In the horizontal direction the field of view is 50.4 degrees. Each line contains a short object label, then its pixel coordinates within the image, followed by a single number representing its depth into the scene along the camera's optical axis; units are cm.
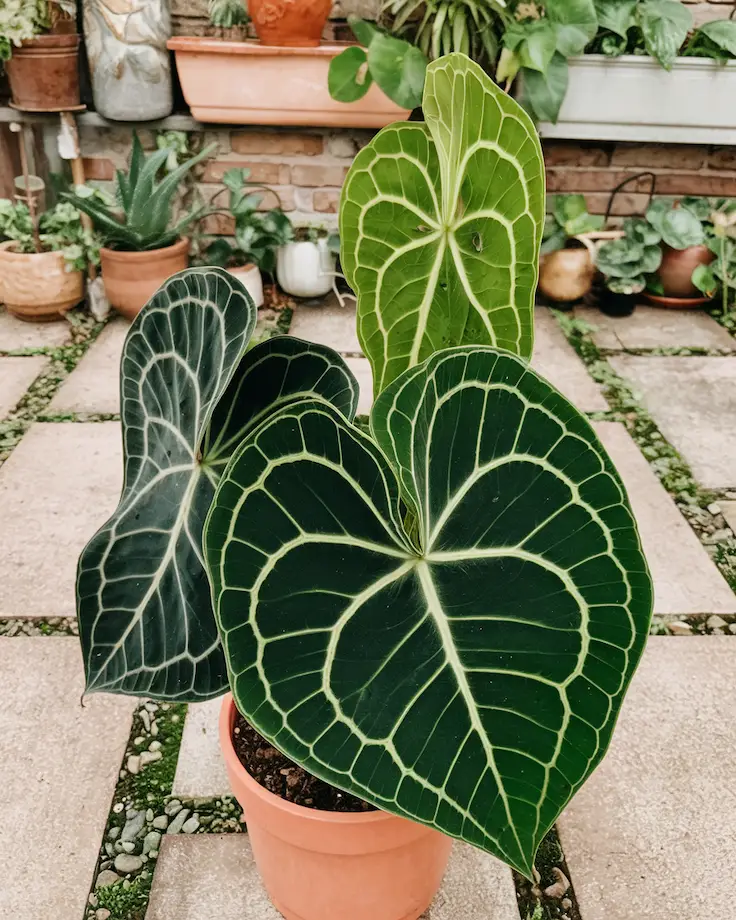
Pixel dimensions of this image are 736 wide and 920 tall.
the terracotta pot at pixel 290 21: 234
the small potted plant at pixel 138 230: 230
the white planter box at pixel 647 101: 247
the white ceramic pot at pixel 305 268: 257
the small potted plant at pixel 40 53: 225
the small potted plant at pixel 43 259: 238
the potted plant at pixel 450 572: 54
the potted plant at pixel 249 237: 252
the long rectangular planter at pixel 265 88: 239
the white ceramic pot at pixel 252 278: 252
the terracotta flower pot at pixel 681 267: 262
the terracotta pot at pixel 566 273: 260
